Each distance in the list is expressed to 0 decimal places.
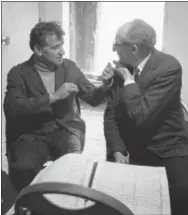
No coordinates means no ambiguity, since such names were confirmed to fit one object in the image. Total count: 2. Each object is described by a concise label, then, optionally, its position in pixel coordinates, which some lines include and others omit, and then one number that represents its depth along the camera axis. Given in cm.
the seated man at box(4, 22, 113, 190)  150
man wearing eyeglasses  126
